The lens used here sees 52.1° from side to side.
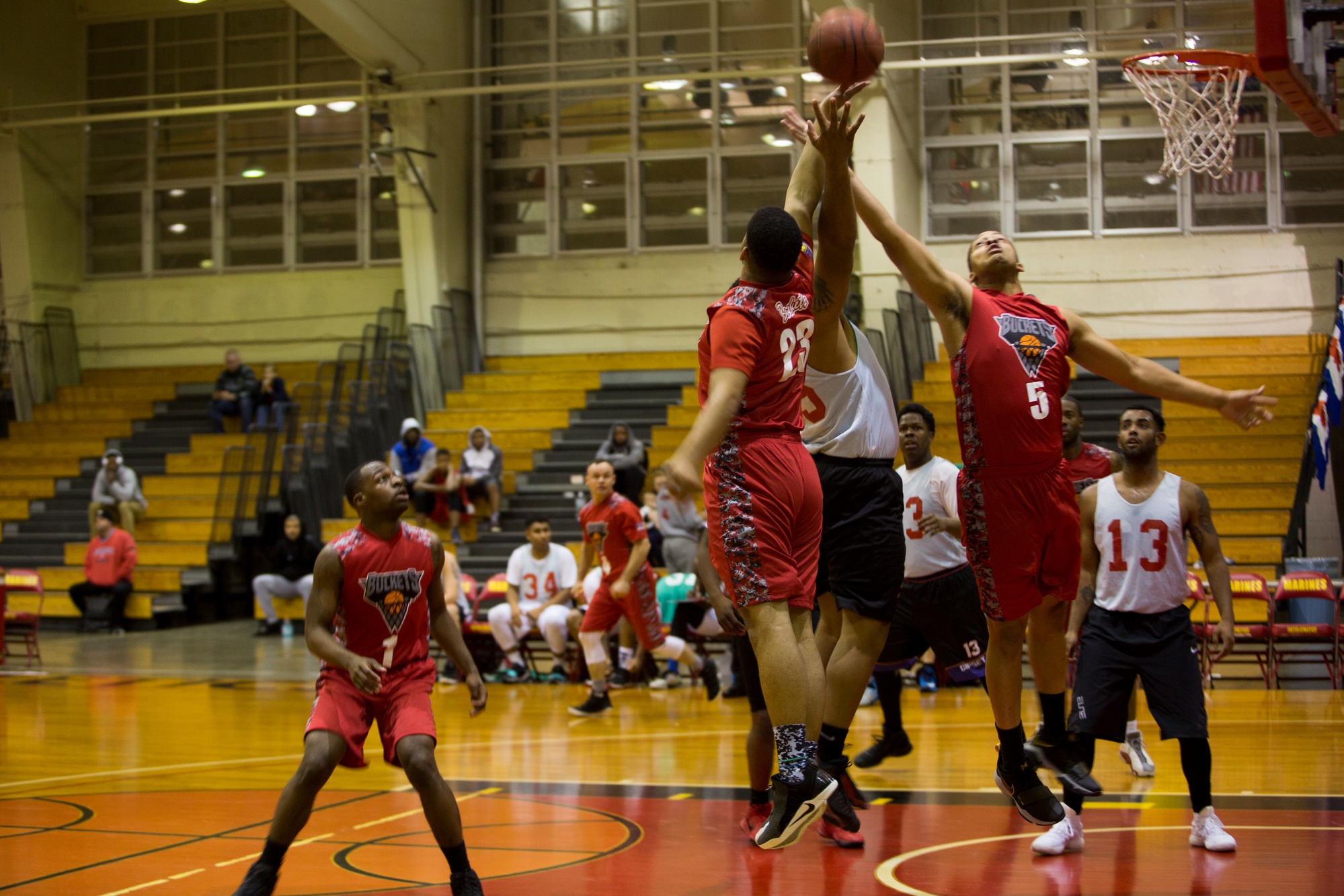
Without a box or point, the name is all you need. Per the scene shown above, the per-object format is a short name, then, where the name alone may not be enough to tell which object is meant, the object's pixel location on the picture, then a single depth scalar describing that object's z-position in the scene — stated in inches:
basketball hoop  394.0
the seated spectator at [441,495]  585.9
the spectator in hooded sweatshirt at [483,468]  596.1
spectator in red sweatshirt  597.6
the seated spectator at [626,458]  538.9
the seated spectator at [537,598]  435.5
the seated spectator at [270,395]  680.4
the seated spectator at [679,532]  478.3
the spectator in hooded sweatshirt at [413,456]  584.7
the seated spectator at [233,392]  695.1
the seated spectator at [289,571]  580.7
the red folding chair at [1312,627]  397.7
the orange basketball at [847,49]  177.0
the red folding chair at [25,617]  485.7
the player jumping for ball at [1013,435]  179.8
